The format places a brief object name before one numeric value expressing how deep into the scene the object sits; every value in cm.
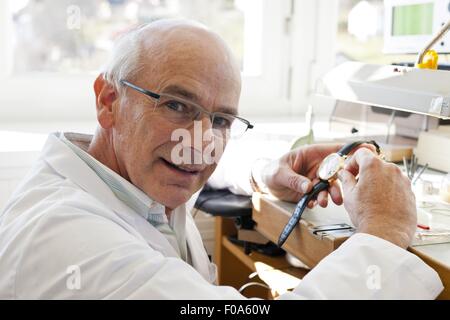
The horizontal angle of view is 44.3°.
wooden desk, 87
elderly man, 70
